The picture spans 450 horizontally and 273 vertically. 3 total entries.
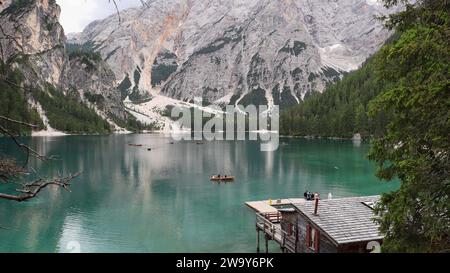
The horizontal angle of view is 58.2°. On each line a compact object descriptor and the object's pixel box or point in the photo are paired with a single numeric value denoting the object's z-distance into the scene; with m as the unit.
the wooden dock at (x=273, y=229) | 33.09
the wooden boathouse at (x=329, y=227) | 25.64
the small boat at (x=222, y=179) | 82.75
